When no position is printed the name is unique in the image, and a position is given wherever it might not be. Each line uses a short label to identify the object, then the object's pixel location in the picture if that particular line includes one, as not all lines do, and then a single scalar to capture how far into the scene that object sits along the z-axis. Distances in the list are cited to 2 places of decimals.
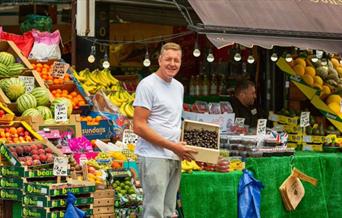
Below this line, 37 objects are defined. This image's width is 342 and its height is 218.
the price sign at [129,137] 10.33
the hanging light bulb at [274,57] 12.52
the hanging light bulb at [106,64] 11.76
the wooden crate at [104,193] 8.77
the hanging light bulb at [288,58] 12.81
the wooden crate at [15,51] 11.13
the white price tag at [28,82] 10.84
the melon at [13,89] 10.61
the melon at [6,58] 10.91
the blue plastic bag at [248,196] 9.80
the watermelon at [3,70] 10.84
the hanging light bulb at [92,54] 11.55
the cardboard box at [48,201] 8.41
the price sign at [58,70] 11.32
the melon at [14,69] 10.92
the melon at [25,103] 10.48
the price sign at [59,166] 8.66
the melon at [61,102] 10.66
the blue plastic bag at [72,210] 8.43
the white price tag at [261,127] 11.05
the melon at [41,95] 10.69
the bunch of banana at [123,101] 11.70
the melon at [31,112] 10.29
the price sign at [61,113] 10.44
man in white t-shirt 8.12
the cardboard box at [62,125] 10.03
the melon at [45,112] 10.49
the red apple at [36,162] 8.80
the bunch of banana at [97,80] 12.02
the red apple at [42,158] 8.91
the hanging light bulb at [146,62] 11.75
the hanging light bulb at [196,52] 11.18
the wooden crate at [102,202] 8.75
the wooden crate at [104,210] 8.76
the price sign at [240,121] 11.81
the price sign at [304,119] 12.09
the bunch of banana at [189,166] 9.48
